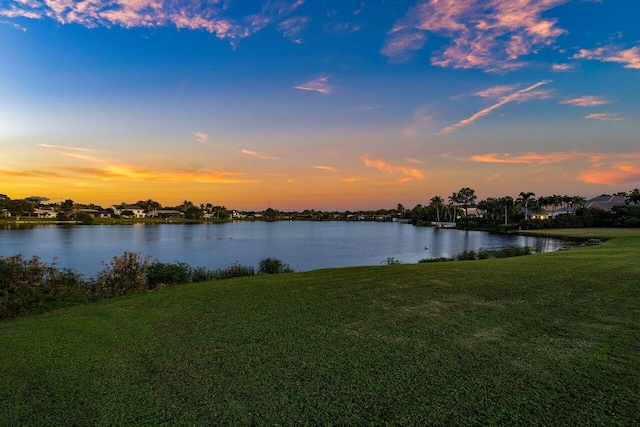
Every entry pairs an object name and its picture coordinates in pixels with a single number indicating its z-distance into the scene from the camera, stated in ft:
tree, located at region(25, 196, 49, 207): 582.19
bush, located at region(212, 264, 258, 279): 60.70
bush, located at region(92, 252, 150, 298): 38.27
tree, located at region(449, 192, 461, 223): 464.24
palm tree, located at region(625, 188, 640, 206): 259.60
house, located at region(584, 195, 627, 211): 341.45
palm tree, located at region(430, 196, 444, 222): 481.14
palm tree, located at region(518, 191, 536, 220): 326.44
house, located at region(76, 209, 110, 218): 470.39
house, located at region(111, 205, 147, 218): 528.63
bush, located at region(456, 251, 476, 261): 92.58
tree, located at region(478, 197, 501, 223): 344.08
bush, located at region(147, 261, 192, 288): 49.73
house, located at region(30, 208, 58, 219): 403.17
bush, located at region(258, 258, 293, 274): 66.70
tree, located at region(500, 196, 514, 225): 315.58
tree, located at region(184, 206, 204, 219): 525.34
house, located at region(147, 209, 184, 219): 552.17
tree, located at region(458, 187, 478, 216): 456.04
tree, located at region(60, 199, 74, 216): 432.25
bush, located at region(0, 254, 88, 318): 27.63
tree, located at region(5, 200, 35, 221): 340.39
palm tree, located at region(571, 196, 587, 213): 334.03
